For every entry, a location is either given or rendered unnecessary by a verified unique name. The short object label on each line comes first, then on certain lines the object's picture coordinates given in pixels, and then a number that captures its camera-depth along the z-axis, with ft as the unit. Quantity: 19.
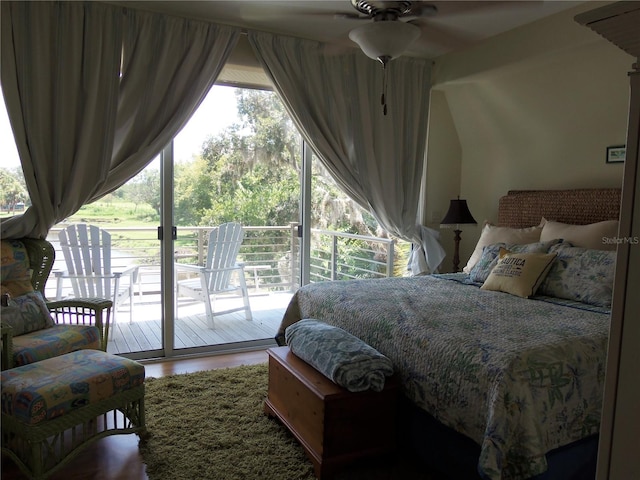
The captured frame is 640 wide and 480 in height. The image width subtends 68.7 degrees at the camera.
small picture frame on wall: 10.39
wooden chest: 6.68
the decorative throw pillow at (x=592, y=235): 9.80
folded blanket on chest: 6.68
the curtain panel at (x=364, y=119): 12.24
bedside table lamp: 13.19
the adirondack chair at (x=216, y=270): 13.15
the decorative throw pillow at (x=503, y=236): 11.37
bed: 5.52
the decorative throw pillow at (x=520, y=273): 9.32
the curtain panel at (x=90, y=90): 9.73
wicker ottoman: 6.28
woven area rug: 6.96
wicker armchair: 7.73
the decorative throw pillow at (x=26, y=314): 8.36
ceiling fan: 8.93
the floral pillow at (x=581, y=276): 8.59
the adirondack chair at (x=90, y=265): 11.57
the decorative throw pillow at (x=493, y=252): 10.16
